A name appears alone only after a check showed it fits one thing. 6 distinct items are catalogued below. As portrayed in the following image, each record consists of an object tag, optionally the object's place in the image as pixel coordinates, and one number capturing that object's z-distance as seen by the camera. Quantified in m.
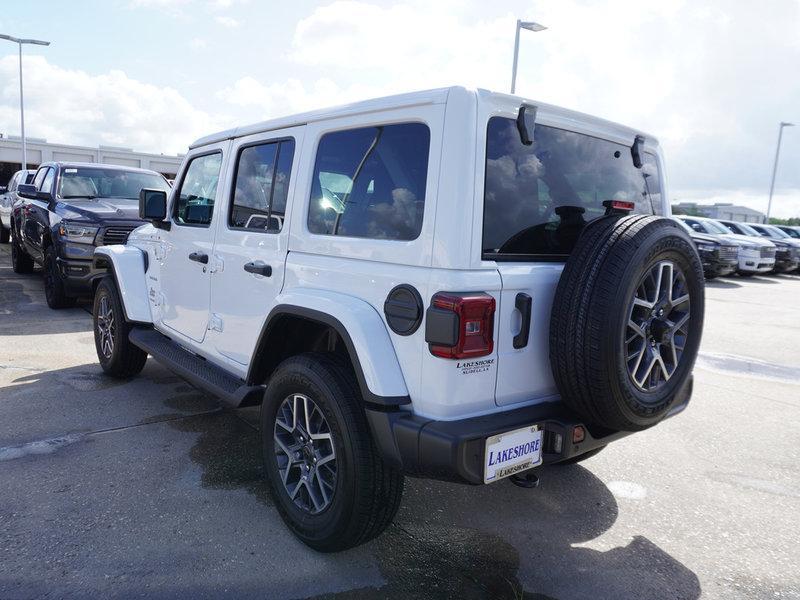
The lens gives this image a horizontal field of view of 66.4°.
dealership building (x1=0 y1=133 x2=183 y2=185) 39.81
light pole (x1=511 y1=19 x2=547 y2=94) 16.04
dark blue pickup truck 7.58
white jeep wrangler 2.39
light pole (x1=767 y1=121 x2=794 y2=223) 39.19
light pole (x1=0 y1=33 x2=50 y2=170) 26.87
